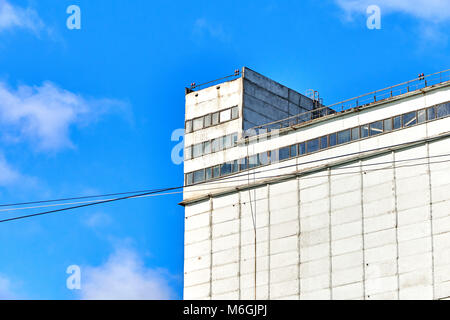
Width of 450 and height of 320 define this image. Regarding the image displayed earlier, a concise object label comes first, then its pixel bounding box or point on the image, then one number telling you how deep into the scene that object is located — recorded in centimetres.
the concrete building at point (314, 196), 9619
